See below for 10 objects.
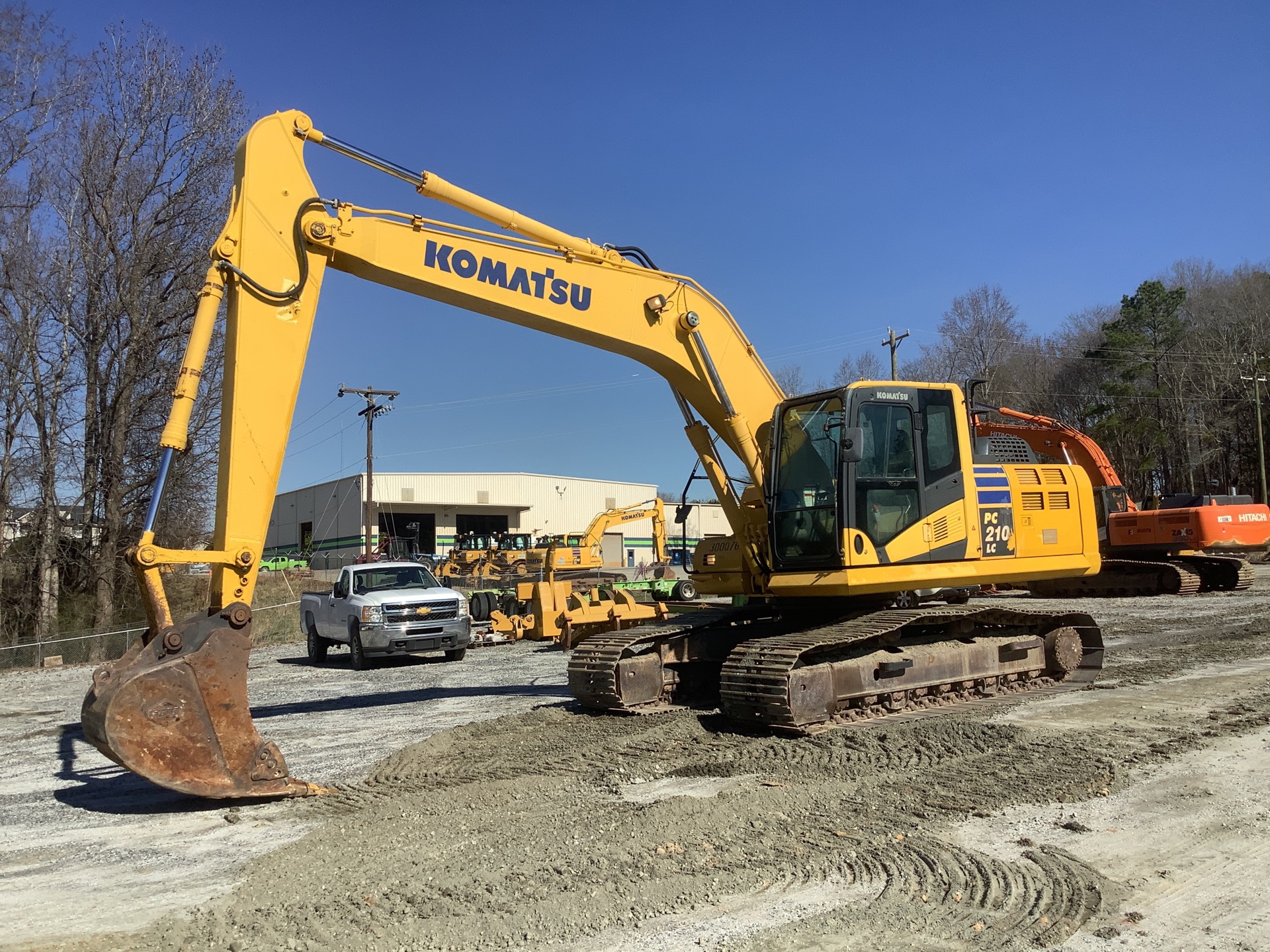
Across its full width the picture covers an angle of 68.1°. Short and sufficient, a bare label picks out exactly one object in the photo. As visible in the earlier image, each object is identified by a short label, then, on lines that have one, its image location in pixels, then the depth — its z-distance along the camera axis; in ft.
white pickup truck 50.16
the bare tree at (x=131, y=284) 77.36
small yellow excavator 94.64
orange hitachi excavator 68.23
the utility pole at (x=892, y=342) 116.57
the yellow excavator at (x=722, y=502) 19.99
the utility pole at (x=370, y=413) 139.64
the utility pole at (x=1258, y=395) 146.41
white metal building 192.24
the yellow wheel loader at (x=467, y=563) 125.70
